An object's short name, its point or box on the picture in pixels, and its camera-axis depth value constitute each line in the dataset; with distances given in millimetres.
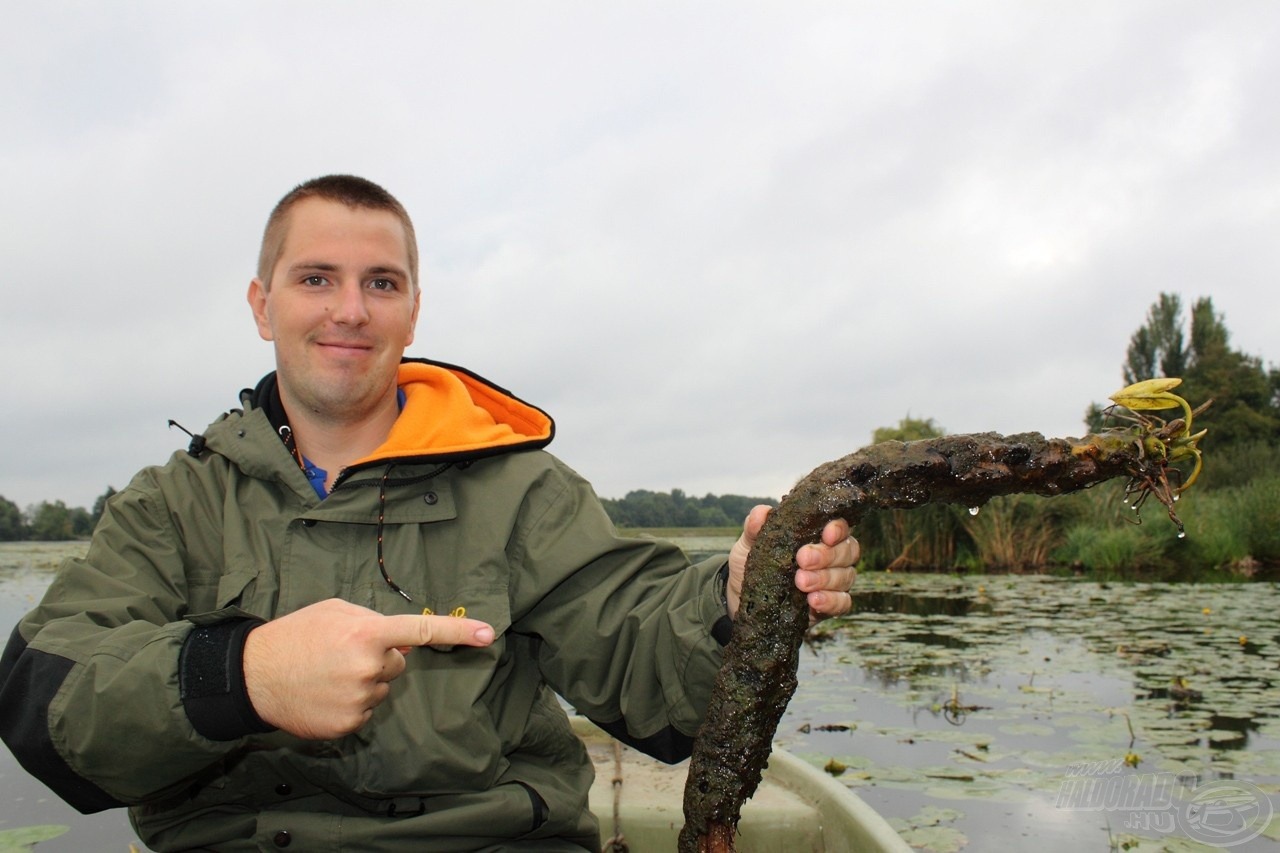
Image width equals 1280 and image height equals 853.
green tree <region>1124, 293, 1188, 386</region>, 47719
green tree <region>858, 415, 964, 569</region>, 17469
